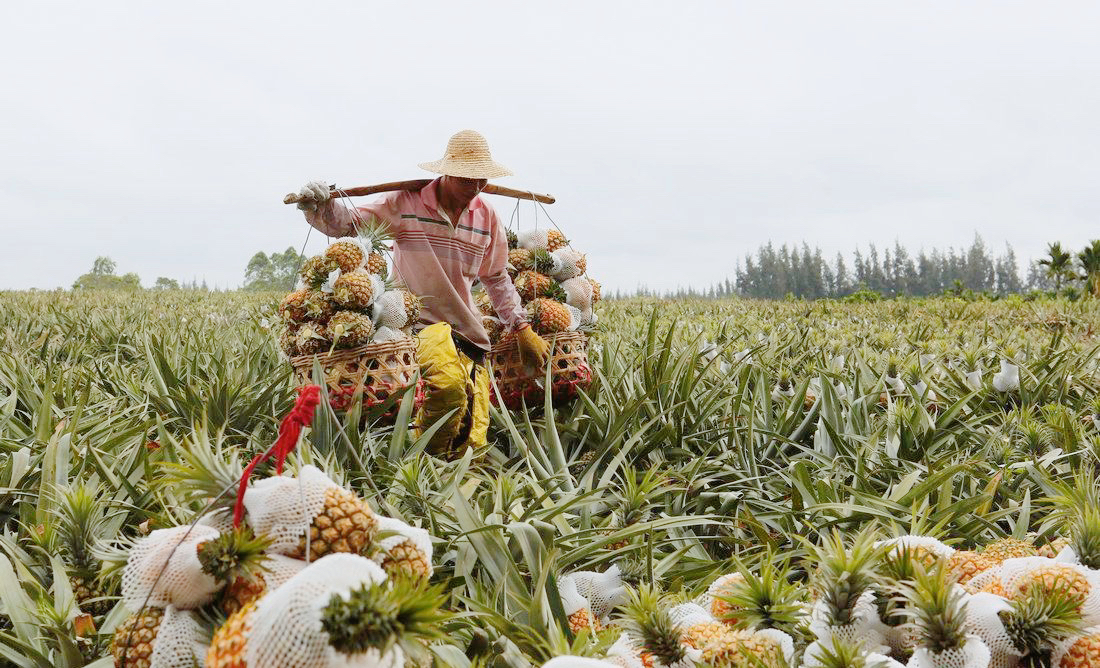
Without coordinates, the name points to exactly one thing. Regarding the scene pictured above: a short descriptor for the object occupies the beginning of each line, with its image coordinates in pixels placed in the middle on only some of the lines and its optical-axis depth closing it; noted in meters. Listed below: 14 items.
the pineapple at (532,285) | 4.07
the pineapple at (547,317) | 3.97
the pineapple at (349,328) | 3.02
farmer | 3.46
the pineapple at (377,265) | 3.25
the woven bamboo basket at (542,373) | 3.91
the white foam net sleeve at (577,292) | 4.21
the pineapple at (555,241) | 4.28
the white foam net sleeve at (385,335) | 3.17
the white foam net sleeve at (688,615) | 1.36
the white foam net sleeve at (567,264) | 4.21
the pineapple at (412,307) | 3.29
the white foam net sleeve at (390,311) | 3.16
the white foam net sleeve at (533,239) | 4.18
